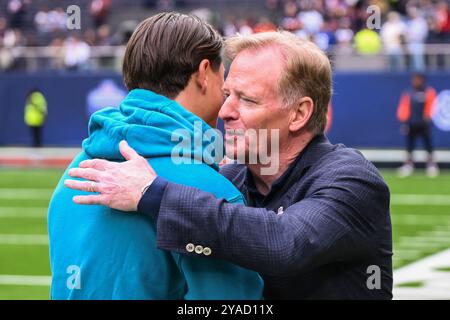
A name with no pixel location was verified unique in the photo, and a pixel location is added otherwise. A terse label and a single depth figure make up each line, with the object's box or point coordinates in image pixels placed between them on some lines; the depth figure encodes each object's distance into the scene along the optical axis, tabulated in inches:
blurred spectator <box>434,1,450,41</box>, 964.0
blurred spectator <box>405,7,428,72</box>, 925.8
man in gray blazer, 107.0
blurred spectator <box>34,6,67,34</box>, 1167.0
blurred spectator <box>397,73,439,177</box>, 820.6
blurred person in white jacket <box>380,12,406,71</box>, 928.9
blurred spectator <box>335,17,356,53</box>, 971.9
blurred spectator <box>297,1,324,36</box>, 1022.4
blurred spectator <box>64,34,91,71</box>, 1055.6
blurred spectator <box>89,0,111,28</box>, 1183.6
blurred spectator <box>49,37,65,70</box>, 1074.7
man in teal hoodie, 106.7
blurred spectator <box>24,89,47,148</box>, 1010.1
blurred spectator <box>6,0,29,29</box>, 1226.0
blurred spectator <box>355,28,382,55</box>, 942.4
